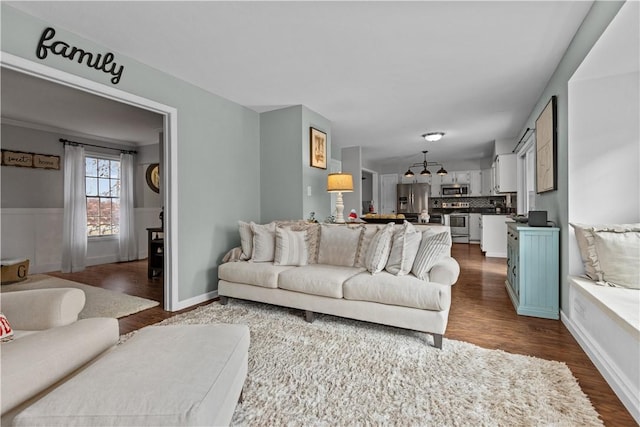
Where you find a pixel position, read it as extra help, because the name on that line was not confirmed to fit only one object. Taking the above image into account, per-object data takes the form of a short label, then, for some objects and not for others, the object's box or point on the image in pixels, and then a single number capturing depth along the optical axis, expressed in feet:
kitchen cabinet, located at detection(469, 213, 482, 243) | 28.14
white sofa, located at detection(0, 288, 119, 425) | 3.51
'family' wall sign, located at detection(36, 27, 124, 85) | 7.48
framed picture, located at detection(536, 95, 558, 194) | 9.75
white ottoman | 3.14
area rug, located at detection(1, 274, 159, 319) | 10.21
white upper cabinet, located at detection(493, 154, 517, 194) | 19.96
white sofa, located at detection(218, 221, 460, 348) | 7.79
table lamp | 13.14
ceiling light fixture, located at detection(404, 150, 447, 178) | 25.50
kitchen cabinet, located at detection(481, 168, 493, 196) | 28.85
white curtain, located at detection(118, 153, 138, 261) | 20.38
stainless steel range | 28.73
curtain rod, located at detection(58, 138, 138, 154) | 17.67
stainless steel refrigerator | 30.96
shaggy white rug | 4.98
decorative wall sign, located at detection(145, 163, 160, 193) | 21.62
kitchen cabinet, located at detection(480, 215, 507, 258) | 20.98
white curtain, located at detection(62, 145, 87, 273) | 17.13
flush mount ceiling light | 18.69
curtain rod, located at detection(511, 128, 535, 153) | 14.75
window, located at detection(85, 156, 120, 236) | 19.34
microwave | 29.94
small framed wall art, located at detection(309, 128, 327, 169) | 14.23
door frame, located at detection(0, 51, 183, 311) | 10.52
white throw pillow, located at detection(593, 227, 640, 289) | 6.75
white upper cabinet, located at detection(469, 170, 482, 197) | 29.48
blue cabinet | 9.31
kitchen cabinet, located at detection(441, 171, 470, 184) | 29.96
